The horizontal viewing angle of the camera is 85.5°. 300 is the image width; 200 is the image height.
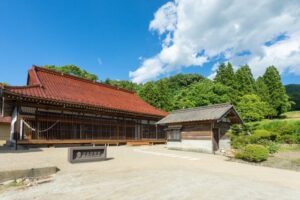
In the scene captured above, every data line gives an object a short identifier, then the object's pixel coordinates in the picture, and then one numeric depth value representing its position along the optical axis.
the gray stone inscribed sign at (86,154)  7.69
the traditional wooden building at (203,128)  12.37
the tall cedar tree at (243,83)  27.54
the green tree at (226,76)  28.82
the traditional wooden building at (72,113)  11.81
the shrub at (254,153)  8.96
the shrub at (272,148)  10.06
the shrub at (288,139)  15.93
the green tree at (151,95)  27.50
